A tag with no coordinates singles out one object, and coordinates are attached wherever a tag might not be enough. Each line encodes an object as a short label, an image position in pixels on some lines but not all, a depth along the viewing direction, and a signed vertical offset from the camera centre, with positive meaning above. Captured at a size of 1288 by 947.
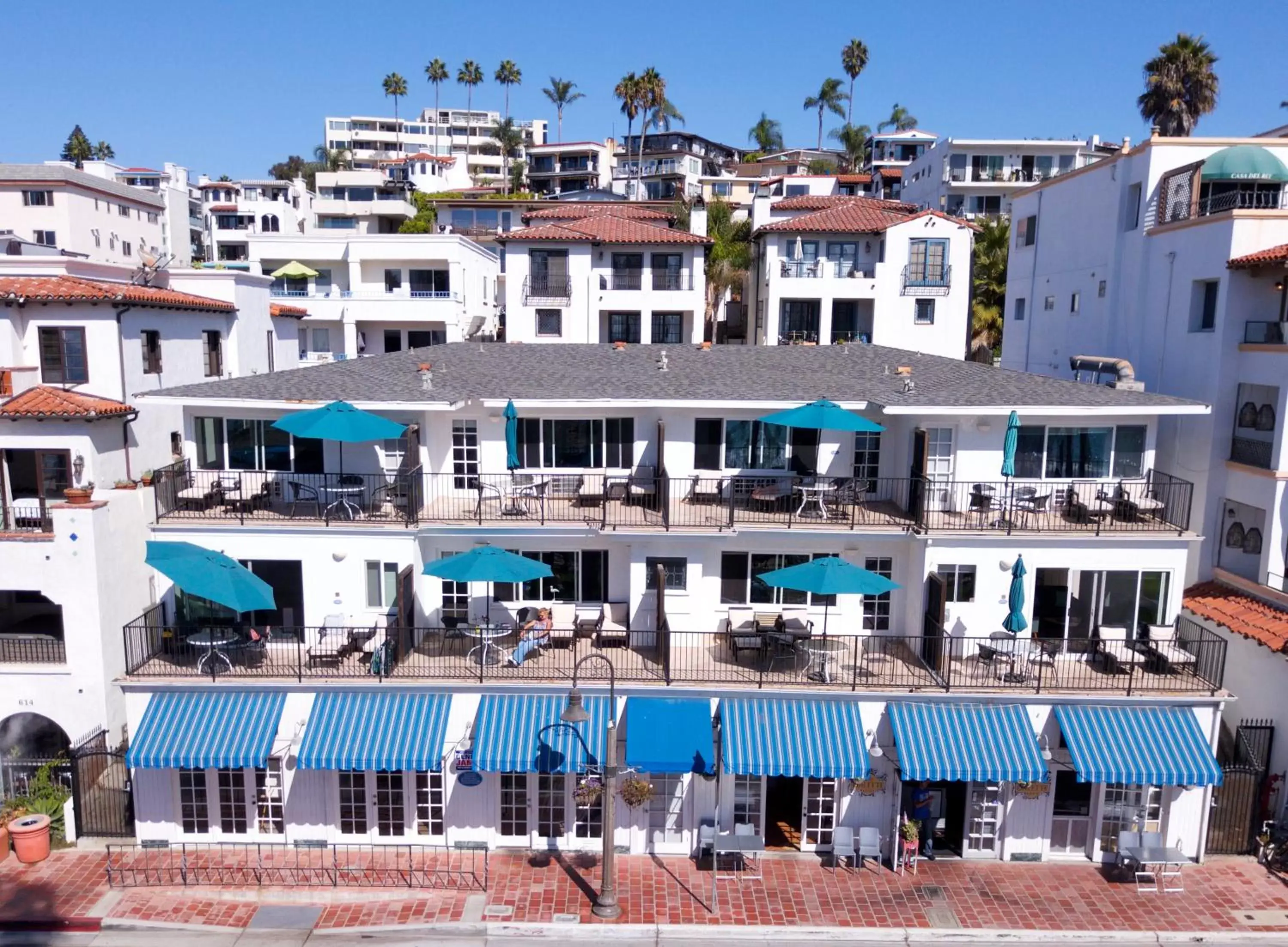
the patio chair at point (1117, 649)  20.88 -7.30
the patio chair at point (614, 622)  22.03 -7.18
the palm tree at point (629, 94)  92.69 +26.29
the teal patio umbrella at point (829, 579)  19.44 -5.24
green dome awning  26.80 +5.69
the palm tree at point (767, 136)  126.19 +30.08
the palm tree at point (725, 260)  55.31 +5.36
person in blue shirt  20.45 -11.00
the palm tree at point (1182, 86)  51.81 +15.63
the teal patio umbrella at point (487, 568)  19.53 -5.12
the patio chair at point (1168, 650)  20.88 -7.19
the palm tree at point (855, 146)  108.31 +24.76
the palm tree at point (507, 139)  118.00 +27.56
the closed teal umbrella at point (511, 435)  21.70 -2.34
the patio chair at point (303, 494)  23.08 -4.12
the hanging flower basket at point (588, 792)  19.81 -10.15
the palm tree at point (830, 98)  115.56 +32.59
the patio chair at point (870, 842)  19.88 -11.31
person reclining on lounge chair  20.66 -7.12
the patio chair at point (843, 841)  20.11 -11.40
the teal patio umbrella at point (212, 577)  18.77 -5.19
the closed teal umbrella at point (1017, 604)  19.95 -5.84
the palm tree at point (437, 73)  137.62 +41.96
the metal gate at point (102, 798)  20.39 -10.84
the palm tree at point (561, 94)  126.12 +35.64
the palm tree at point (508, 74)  133.00 +40.37
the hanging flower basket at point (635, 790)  19.58 -9.99
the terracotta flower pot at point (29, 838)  19.53 -11.22
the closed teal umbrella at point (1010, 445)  21.03 -2.32
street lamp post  17.84 -9.95
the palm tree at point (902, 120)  113.25 +29.27
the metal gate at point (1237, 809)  20.47 -10.74
